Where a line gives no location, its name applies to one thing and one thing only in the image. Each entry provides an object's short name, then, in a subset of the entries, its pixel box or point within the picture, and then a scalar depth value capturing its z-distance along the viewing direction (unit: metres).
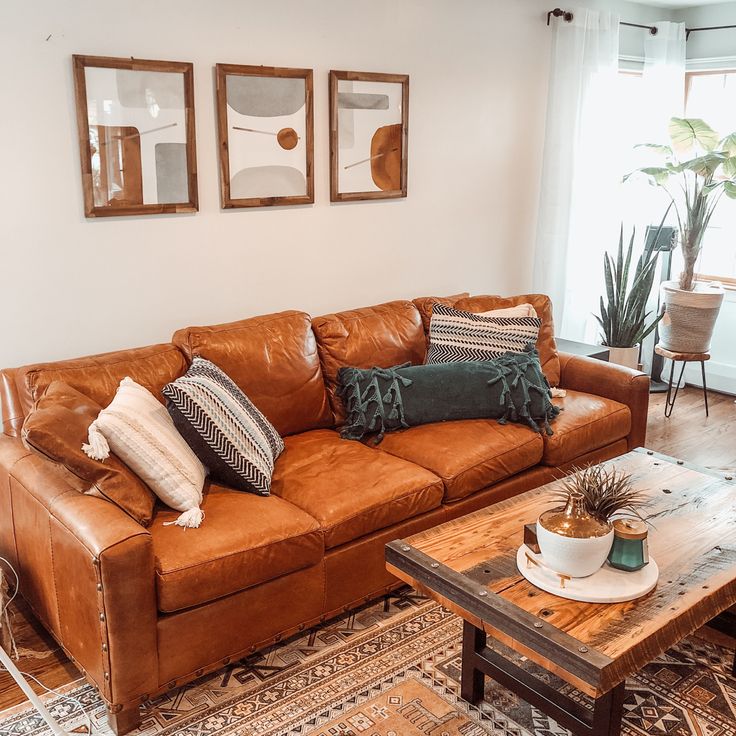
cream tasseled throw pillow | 2.41
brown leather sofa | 2.25
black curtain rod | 4.51
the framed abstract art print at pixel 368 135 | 3.74
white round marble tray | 2.06
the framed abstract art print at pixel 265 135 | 3.38
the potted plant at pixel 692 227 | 4.71
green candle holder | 2.13
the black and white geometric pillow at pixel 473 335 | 3.60
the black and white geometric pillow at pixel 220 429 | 2.62
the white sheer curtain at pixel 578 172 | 4.62
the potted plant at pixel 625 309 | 4.78
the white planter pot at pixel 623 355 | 4.86
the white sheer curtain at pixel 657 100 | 5.17
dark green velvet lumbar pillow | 3.29
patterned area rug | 2.32
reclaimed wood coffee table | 1.89
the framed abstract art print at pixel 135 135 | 3.02
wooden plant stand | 4.86
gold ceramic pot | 2.07
